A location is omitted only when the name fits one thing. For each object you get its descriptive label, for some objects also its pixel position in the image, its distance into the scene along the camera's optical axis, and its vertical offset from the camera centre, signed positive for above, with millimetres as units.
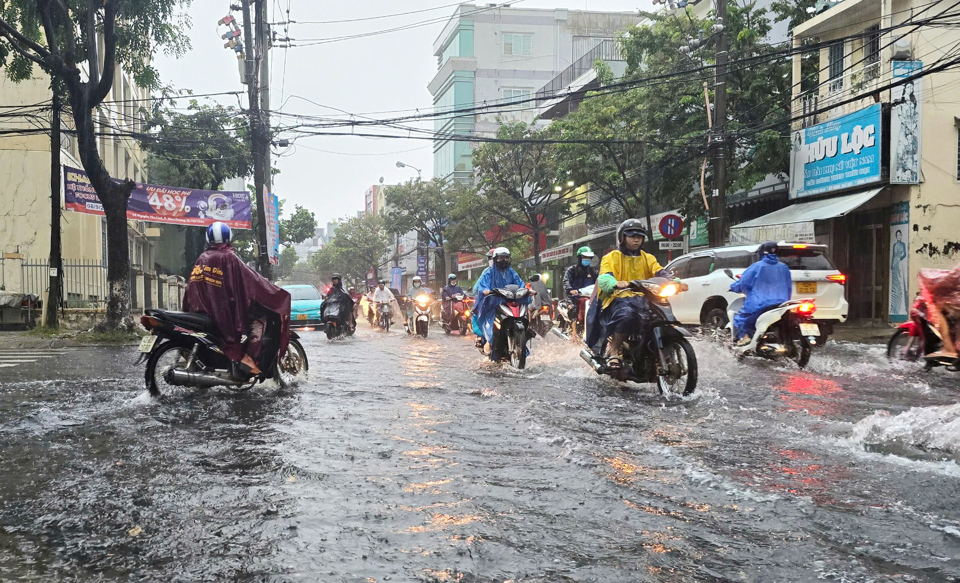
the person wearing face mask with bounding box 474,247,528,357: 10617 -35
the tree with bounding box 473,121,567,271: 34375 +4558
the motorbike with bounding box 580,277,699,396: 7051 -589
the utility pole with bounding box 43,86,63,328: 17984 +1022
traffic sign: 18500 +1175
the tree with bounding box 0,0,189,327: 15734 +4413
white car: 13070 -19
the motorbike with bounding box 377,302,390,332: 21828 -892
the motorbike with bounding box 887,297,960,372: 7872 -603
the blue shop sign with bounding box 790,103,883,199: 18203 +2869
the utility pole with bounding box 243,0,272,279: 22500 +3733
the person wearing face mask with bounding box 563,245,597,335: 14000 +86
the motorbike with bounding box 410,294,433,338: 18438 -743
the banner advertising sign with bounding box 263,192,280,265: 23531 +1500
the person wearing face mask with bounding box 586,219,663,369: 7449 -151
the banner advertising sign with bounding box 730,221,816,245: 18797 +1102
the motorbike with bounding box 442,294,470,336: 20172 -860
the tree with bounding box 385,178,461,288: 47656 +4219
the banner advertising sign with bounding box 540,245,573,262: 38625 +1270
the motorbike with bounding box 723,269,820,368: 9695 -618
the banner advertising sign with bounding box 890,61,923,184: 17594 +3056
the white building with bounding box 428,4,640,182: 59875 +16388
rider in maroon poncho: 7164 -132
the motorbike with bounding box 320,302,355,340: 17891 -834
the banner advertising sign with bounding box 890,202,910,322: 17906 +350
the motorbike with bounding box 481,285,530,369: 9898 -553
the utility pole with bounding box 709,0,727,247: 17219 +2786
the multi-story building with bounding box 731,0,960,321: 17703 +2512
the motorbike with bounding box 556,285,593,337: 13527 -521
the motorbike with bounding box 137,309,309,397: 6922 -612
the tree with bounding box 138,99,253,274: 30719 +4946
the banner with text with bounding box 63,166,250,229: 23078 +2082
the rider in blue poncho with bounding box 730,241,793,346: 9789 -72
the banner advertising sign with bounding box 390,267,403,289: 66562 +274
